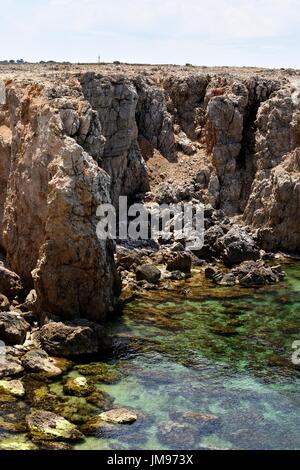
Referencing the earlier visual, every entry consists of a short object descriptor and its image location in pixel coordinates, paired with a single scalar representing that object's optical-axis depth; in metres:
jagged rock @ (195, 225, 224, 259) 72.50
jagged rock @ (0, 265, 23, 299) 52.78
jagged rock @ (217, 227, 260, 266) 69.56
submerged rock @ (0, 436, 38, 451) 32.23
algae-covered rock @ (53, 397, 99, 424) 35.88
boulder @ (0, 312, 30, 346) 44.78
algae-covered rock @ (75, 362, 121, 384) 41.24
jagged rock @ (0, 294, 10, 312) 49.59
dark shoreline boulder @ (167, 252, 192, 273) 65.81
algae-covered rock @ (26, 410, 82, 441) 33.62
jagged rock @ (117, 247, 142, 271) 65.31
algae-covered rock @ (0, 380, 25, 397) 38.42
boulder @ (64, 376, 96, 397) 39.03
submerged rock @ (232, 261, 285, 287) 63.47
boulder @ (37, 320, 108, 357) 44.28
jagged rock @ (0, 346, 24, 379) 40.66
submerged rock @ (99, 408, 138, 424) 35.88
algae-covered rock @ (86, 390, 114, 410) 37.72
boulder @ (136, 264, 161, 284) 62.41
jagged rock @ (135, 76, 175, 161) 84.88
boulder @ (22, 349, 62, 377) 41.38
